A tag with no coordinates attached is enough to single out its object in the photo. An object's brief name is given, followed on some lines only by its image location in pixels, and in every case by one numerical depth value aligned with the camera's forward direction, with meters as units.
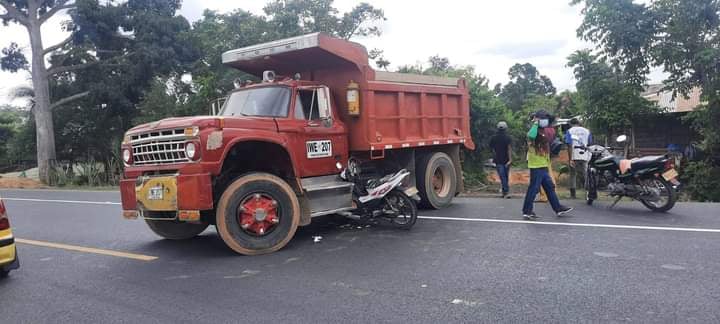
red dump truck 5.93
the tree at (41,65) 25.62
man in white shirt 9.66
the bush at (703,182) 13.52
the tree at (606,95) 15.89
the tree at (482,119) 17.44
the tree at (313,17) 22.84
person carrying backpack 7.78
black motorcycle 7.89
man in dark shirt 11.27
